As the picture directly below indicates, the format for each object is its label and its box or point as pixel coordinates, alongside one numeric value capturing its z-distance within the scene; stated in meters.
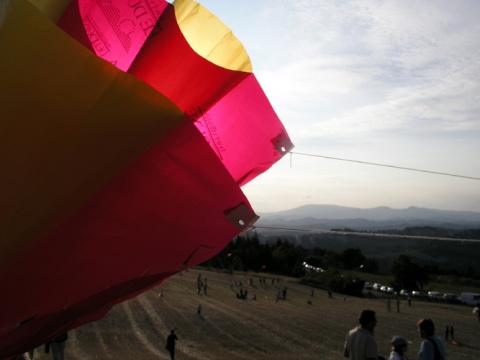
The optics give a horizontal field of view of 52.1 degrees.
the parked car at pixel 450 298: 38.56
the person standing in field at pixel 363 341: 3.70
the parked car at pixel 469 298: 37.84
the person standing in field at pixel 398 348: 3.89
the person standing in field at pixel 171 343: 11.93
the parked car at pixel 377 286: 46.94
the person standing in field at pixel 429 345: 3.88
